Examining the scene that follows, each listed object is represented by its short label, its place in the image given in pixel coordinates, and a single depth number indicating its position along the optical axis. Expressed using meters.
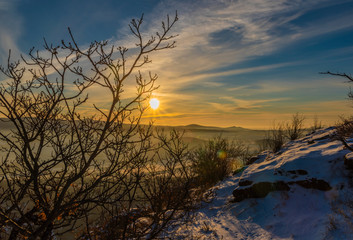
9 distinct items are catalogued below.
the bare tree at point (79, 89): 2.11
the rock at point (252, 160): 9.96
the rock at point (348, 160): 5.59
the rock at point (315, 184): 5.61
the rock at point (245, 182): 6.90
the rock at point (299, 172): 6.23
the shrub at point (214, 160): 10.61
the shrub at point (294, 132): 12.14
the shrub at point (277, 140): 10.86
